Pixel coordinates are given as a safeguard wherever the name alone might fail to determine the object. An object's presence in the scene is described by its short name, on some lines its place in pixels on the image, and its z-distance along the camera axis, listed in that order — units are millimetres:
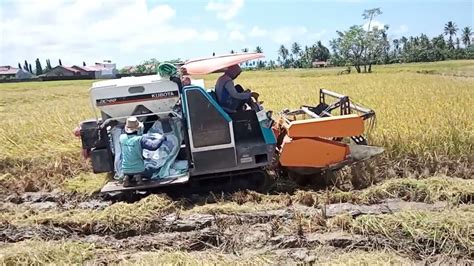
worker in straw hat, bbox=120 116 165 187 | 5859
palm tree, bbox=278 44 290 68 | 114000
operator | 6109
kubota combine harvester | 5898
